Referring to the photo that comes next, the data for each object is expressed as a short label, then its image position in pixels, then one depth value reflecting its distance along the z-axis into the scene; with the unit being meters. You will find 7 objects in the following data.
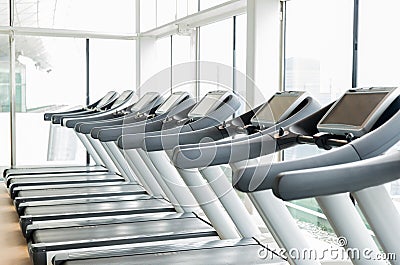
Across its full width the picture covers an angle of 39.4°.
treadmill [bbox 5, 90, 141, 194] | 6.46
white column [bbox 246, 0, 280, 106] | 5.24
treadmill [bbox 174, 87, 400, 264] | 1.86
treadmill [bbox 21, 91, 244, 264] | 3.83
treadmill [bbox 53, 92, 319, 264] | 3.41
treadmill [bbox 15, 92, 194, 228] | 4.85
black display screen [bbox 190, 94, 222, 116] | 3.96
